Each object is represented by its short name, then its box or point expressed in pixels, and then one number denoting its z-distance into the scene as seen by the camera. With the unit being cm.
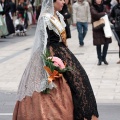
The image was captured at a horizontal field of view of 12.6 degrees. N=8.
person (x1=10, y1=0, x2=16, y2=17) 2595
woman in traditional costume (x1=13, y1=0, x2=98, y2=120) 522
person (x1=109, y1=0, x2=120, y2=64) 1288
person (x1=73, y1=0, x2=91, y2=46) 1780
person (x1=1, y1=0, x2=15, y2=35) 2270
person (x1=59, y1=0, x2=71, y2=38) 1638
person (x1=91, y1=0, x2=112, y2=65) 1267
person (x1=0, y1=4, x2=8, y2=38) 2203
